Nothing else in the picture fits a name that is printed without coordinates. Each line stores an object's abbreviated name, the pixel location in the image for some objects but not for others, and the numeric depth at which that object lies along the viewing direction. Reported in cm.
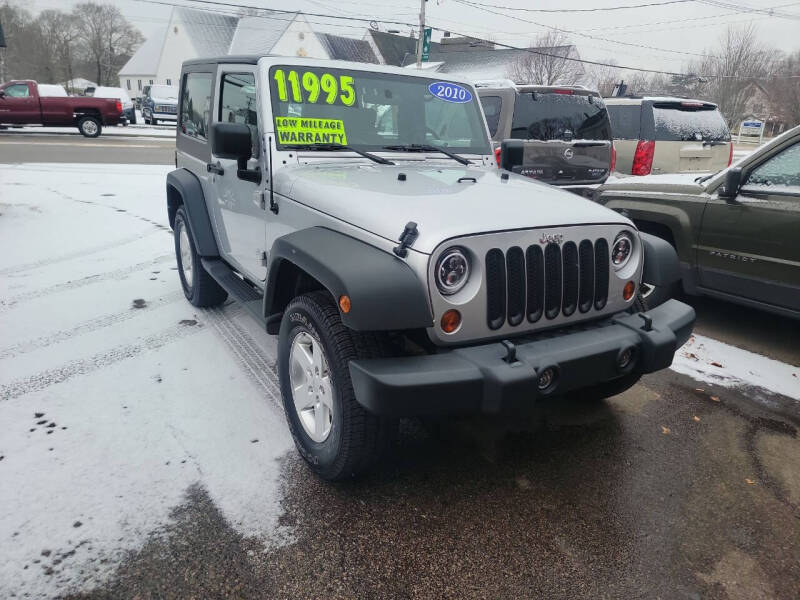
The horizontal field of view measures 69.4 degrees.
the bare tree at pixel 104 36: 6769
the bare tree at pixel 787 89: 3544
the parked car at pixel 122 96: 2508
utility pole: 3007
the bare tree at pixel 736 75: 4294
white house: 5438
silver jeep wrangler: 223
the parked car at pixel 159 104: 3241
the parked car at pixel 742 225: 412
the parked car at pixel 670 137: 798
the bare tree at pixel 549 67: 3975
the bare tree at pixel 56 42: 5881
